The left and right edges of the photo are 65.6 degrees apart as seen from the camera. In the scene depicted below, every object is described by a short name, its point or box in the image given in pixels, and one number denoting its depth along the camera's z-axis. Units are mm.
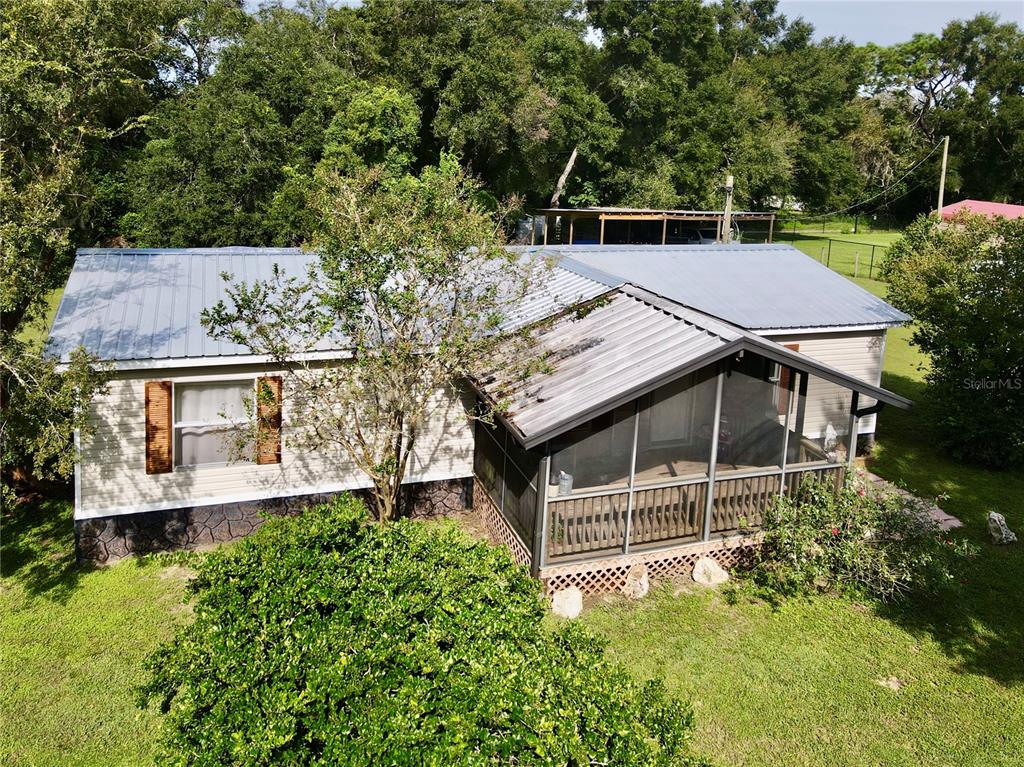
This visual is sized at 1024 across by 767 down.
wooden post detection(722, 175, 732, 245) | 22000
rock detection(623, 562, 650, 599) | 10164
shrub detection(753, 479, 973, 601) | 10172
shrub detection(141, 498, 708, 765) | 4777
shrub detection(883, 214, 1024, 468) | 14492
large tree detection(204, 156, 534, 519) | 9242
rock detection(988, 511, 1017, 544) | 12023
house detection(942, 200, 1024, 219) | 42281
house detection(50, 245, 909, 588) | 9914
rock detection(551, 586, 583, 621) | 9641
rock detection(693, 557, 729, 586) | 10562
